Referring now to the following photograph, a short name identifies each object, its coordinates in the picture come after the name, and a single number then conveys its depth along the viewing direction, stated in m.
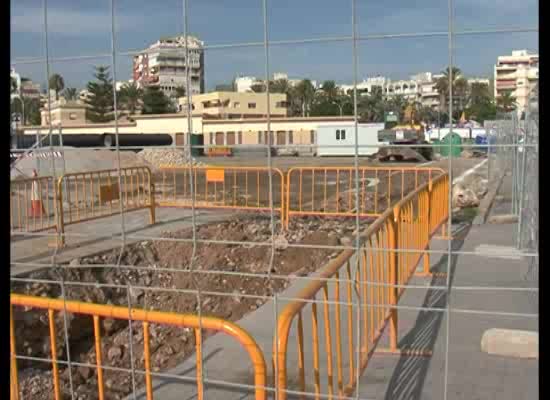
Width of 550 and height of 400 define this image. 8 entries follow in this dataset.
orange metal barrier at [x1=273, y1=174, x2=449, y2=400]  2.63
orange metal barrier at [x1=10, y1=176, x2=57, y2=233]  11.32
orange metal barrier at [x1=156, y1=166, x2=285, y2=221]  12.51
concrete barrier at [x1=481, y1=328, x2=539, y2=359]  4.63
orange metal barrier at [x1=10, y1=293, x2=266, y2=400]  2.45
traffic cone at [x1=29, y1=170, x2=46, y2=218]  11.53
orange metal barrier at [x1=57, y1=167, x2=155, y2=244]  11.02
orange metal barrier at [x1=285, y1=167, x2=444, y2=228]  11.95
